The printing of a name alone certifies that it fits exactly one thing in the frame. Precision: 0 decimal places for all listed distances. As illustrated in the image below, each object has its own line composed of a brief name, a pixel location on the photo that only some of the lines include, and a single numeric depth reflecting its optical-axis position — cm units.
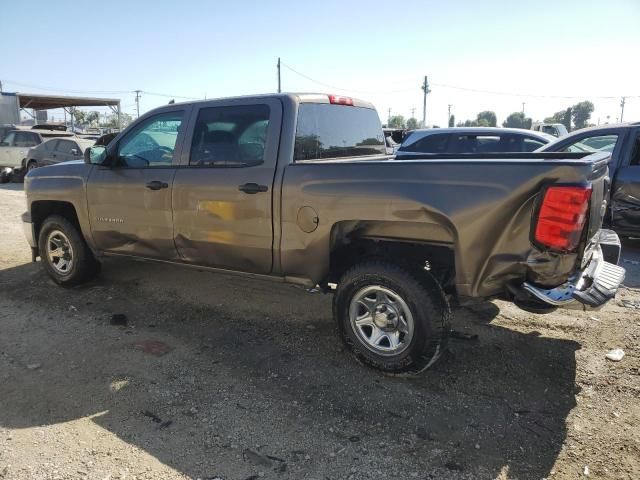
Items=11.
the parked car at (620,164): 664
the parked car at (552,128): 1775
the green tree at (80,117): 7421
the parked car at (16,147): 1653
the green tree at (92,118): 8242
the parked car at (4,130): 1691
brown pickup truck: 289
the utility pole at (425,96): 5434
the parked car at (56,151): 1476
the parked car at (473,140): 833
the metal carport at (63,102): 3350
